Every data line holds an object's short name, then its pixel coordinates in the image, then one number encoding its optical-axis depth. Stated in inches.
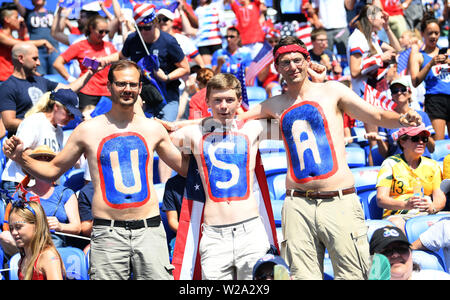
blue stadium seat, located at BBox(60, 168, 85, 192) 560.4
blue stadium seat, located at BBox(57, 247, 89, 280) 411.2
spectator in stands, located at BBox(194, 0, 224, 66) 871.1
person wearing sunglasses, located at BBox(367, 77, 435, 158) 576.1
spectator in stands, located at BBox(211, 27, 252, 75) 784.9
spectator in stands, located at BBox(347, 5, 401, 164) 631.8
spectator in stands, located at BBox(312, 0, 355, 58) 884.0
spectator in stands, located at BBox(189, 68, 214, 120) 569.0
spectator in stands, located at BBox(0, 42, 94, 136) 599.8
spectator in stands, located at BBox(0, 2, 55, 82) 729.0
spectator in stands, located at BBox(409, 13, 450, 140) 647.8
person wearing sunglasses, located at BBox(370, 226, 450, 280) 339.9
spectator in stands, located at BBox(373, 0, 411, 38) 886.4
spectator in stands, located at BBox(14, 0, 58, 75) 840.9
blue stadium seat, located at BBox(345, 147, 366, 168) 616.1
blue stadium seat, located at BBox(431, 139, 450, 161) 607.2
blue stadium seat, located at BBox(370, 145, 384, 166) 607.8
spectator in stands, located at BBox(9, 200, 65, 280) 374.3
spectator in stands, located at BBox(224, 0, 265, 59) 908.6
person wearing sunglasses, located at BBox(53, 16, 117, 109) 652.1
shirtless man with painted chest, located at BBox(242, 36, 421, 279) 359.6
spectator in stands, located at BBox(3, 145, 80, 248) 461.1
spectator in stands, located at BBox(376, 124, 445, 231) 484.7
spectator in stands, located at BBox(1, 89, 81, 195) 510.3
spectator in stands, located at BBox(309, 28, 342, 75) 749.3
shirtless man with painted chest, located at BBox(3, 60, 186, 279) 359.3
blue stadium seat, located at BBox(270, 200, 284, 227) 482.6
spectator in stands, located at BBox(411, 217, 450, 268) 426.6
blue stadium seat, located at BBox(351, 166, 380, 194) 542.6
